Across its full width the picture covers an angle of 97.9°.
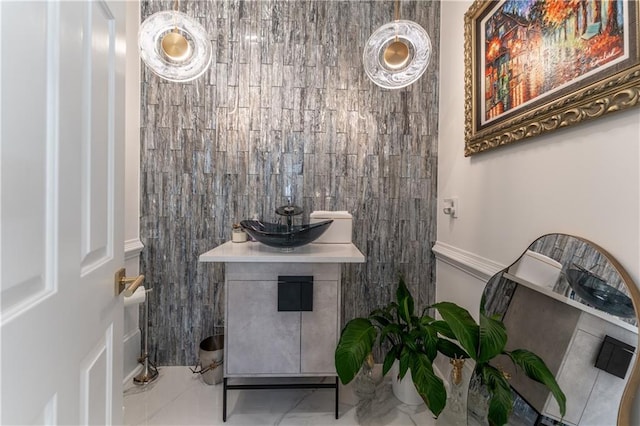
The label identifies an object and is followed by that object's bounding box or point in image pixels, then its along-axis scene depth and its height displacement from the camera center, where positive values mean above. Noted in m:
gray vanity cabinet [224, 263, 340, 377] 1.48 -0.62
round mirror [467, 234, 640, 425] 0.84 -0.42
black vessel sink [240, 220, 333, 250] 1.48 -0.13
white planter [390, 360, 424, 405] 1.72 -1.12
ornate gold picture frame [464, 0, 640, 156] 0.86 +0.58
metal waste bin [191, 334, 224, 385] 1.86 -1.04
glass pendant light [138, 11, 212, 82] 1.55 +0.95
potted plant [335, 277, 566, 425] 1.02 -0.61
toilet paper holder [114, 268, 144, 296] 0.88 -0.23
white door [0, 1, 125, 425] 0.47 +0.00
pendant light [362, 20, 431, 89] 1.60 +0.94
